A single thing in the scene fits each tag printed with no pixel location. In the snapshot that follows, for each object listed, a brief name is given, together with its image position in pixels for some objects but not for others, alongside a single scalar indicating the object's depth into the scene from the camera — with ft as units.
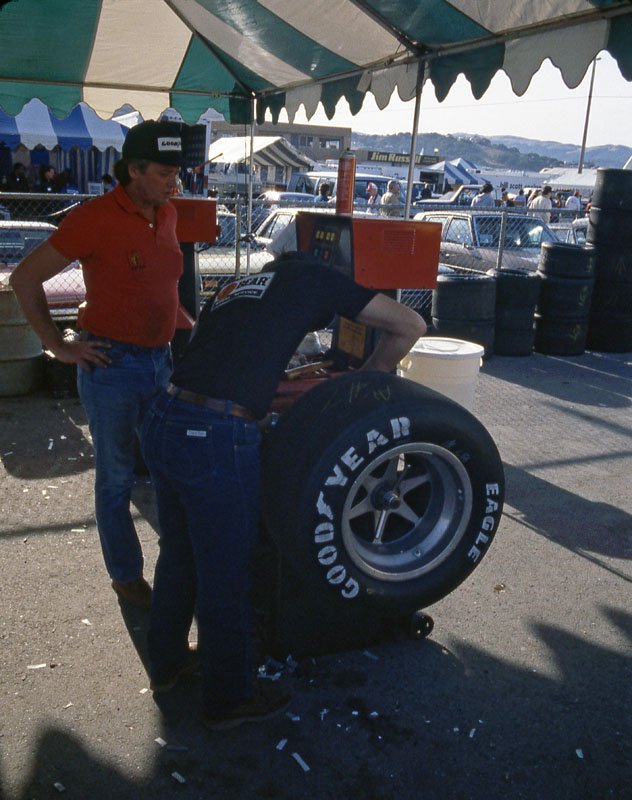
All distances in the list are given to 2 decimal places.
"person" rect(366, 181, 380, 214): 62.64
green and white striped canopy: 11.64
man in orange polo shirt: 9.10
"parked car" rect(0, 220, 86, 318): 25.64
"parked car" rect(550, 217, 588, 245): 47.99
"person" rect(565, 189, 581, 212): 92.50
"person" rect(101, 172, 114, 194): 48.26
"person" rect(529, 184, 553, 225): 56.85
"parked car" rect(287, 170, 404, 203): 82.12
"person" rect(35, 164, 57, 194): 53.20
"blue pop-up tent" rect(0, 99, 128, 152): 47.70
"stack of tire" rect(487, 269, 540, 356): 28.32
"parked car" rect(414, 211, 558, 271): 36.47
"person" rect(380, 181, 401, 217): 49.64
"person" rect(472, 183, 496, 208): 74.20
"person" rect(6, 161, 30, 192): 51.39
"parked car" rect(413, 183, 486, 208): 88.24
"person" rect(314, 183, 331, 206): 60.18
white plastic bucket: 15.85
